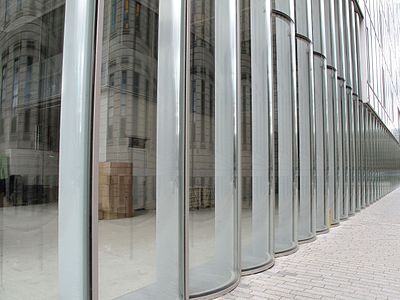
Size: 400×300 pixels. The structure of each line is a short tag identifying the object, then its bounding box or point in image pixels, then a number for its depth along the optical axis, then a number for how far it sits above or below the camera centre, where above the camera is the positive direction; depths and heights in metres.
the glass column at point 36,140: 3.16 +0.29
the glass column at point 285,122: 7.29 +0.96
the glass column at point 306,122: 8.32 +1.11
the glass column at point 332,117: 10.60 +1.55
